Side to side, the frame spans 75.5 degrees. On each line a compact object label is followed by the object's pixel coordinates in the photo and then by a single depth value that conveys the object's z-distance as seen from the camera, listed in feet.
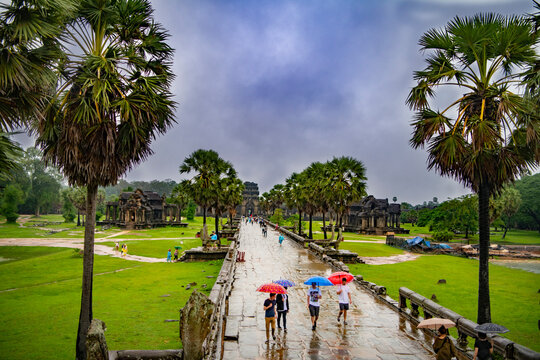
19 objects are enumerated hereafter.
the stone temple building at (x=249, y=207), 435.04
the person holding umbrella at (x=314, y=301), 34.14
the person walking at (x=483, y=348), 23.44
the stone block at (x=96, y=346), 22.85
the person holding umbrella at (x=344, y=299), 36.65
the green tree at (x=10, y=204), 212.64
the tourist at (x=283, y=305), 34.04
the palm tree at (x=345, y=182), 107.45
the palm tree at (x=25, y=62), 24.11
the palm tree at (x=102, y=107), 30.27
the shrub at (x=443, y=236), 163.22
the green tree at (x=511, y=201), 197.45
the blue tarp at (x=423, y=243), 137.40
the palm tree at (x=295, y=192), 153.95
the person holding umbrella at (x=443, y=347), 24.29
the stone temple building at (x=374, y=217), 225.56
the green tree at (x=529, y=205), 239.99
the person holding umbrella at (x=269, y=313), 31.12
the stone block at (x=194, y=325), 24.66
